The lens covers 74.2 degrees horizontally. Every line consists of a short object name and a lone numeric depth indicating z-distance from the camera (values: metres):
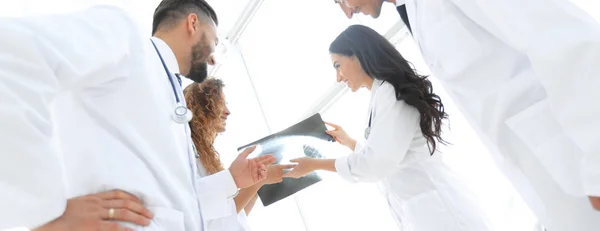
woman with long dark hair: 1.30
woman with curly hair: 1.63
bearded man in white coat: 0.59
